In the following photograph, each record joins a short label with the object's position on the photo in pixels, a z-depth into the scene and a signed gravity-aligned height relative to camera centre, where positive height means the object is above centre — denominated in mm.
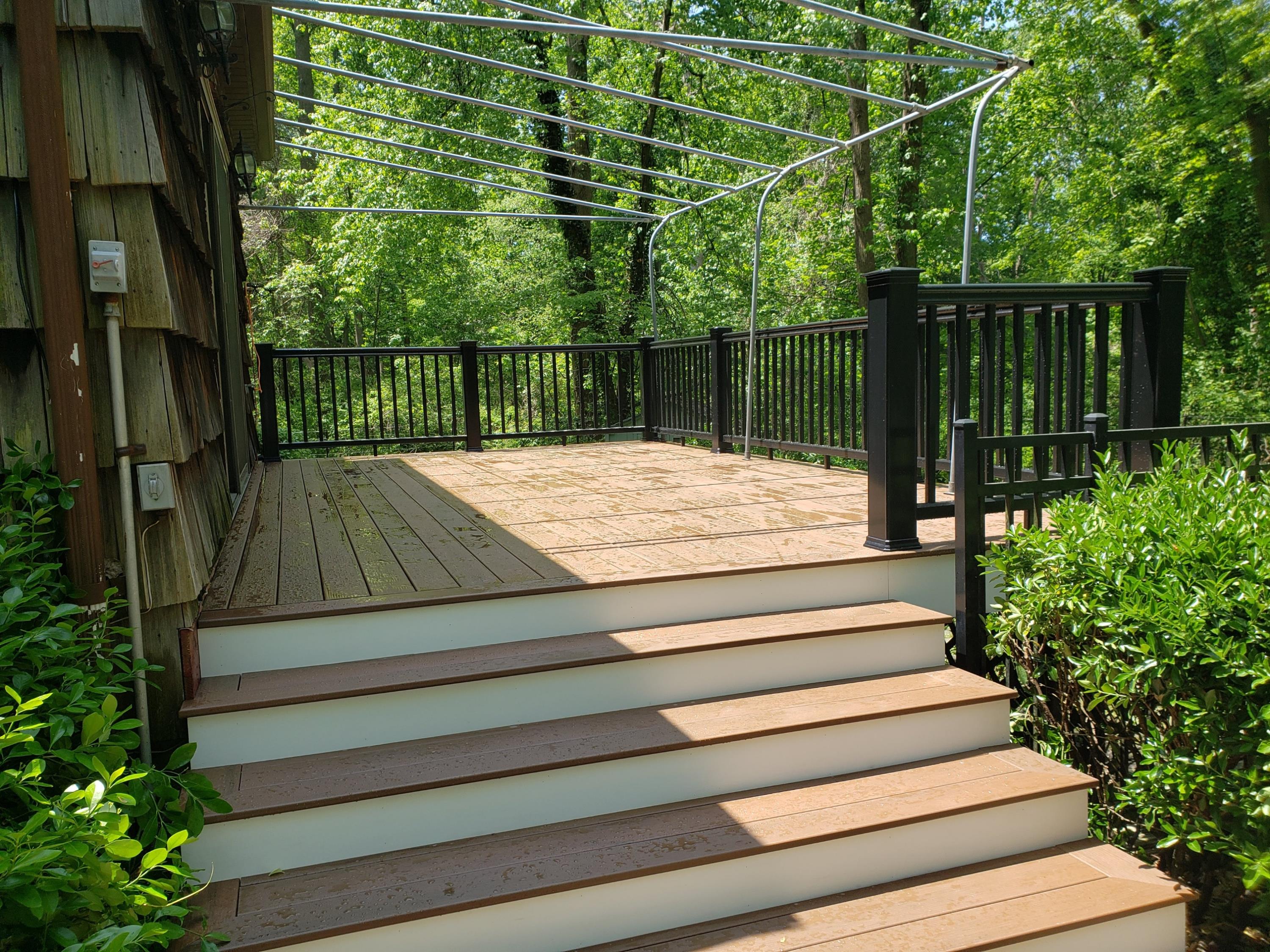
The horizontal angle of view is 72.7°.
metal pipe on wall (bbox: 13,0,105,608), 1979 +325
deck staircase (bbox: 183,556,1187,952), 1974 -1058
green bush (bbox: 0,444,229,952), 1380 -661
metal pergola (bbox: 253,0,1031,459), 3557 +1623
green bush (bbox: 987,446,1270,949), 2145 -740
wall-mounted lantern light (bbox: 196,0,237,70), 3344 +1580
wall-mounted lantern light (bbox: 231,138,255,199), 6392 +1880
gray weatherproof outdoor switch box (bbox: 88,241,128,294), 2039 +368
